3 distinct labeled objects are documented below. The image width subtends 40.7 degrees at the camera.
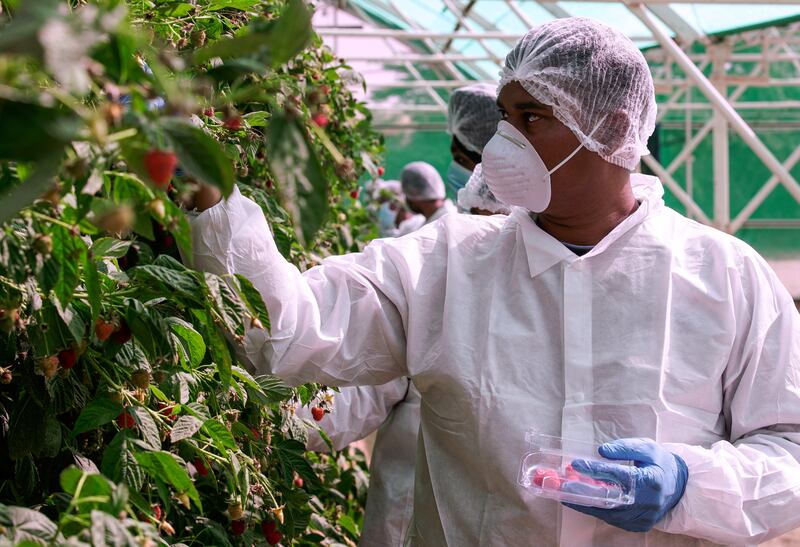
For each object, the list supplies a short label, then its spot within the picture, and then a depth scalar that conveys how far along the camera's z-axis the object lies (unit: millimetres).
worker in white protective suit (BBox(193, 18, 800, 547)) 1877
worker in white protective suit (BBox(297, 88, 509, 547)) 2637
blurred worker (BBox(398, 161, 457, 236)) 8172
